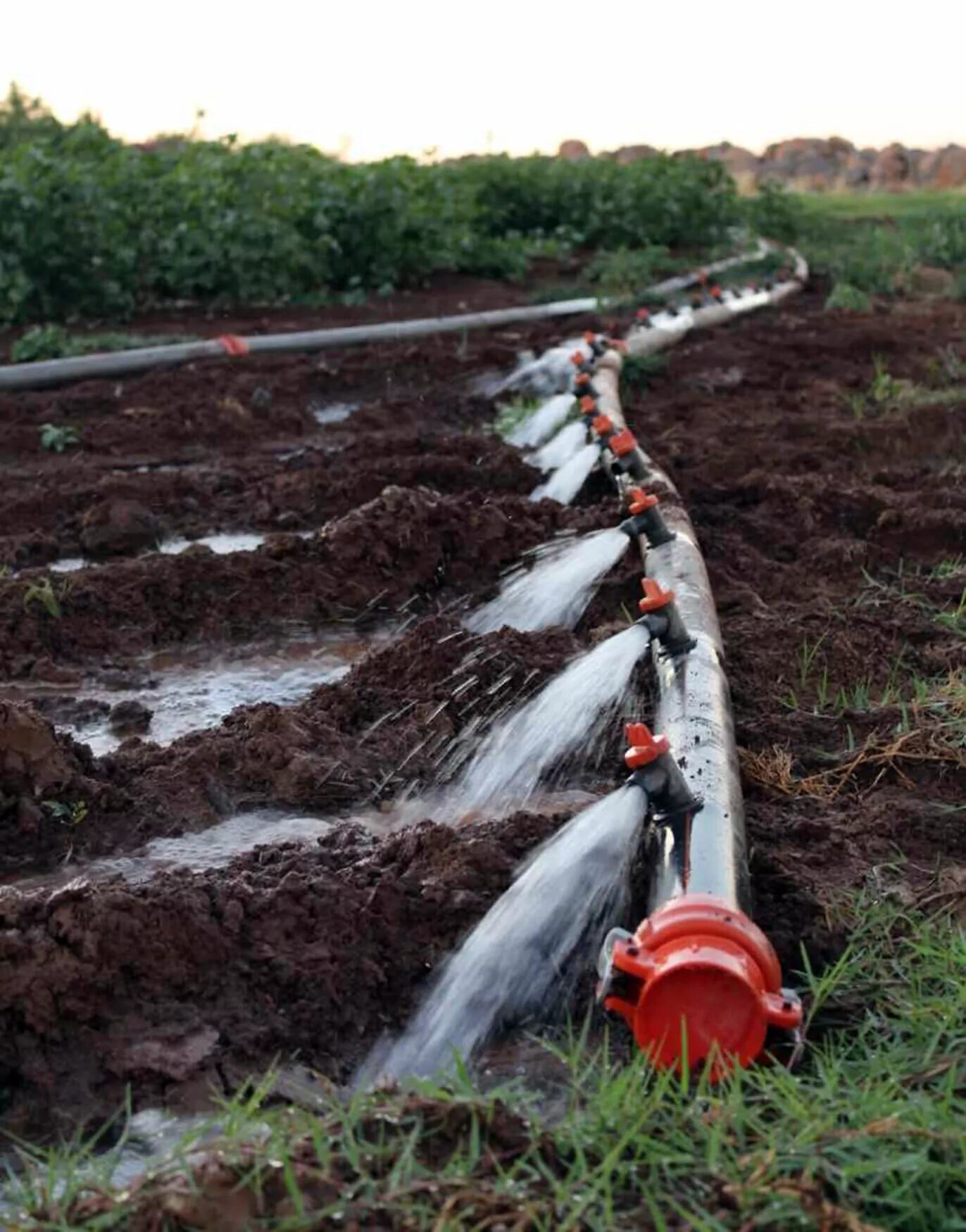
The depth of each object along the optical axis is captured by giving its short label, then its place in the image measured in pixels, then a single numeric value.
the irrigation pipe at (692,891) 2.38
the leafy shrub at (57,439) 7.25
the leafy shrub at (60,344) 9.02
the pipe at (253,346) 8.38
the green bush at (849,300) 11.38
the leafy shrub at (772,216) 17.16
